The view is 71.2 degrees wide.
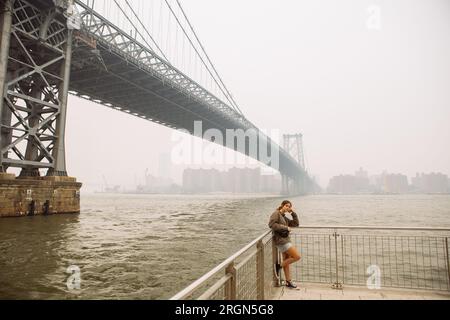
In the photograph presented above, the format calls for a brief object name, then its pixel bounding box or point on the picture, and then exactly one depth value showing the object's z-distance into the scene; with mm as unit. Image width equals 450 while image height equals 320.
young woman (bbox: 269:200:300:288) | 5223
